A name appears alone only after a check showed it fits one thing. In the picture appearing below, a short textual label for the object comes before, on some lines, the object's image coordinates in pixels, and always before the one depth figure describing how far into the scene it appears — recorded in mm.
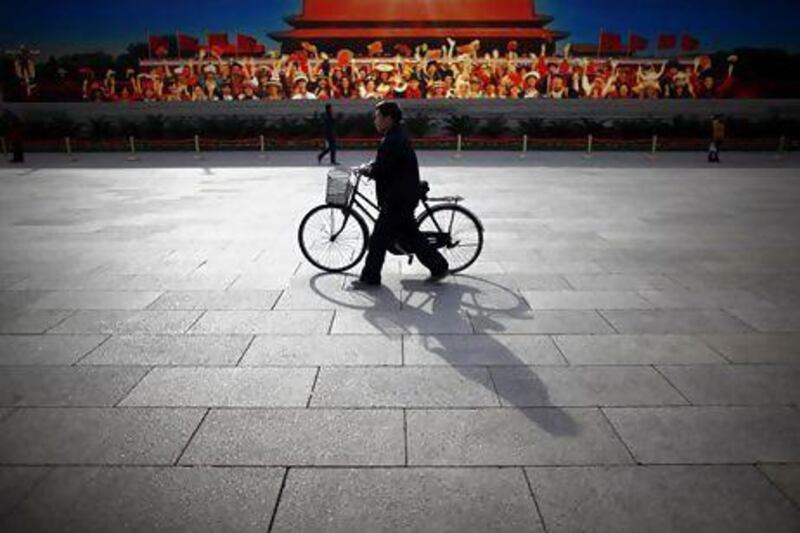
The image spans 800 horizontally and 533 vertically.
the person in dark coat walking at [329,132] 14693
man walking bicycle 4828
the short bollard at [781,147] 17484
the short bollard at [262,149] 17266
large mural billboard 24500
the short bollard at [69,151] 16831
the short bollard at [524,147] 17594
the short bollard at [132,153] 16911
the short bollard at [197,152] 17266
